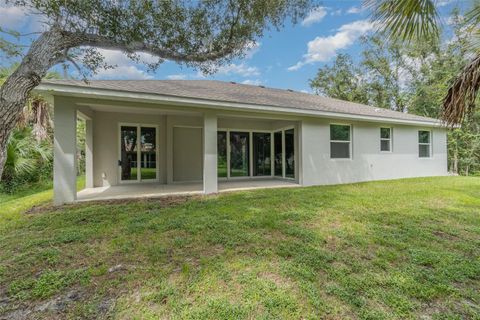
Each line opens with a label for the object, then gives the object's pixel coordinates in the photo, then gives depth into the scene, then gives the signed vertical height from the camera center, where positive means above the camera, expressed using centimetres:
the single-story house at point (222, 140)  660 +84
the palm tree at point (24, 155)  845 +24
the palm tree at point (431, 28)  281 +169
